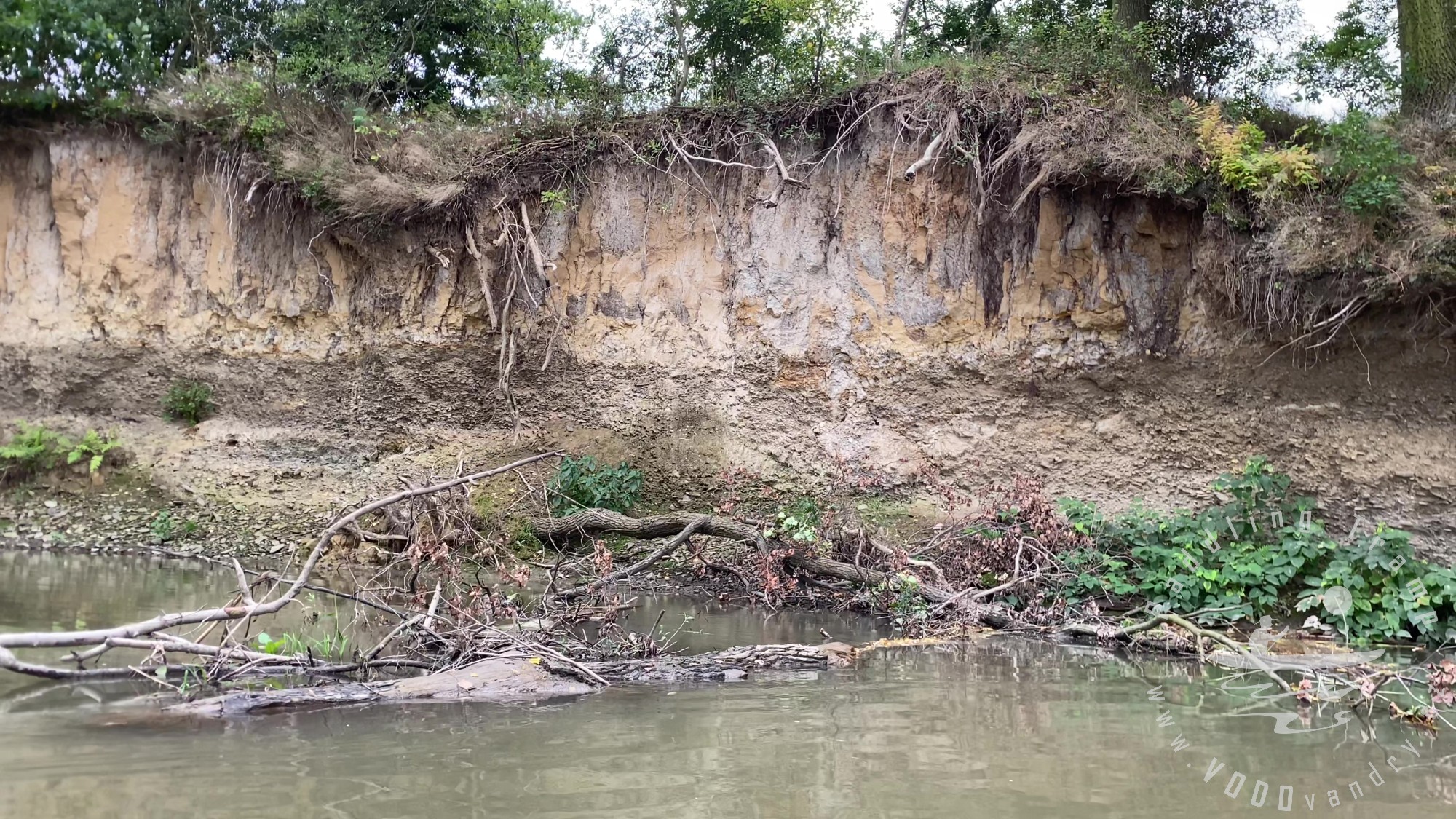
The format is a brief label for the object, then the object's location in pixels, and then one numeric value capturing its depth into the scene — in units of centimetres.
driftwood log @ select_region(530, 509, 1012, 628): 757
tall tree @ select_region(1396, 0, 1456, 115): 886
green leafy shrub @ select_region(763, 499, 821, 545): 826
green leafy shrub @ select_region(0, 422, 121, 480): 1153
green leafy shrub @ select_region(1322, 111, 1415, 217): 794
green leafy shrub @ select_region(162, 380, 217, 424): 1227
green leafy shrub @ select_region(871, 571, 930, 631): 741
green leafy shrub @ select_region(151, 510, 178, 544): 1054
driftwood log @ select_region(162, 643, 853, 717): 466
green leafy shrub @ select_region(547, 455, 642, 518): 1055
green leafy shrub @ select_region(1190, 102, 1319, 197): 847
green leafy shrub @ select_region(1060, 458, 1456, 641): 717
